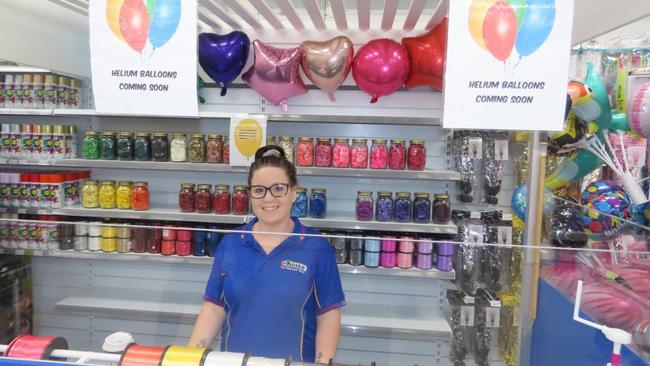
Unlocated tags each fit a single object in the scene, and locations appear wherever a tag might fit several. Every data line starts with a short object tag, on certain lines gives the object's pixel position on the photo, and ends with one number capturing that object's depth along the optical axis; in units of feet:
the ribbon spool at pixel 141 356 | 2.64
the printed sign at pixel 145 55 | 4.55
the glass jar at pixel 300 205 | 9.54
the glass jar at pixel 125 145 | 9.88
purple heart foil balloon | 8.45
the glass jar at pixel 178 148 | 9.77
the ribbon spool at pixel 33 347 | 2.69
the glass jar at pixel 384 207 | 9.36
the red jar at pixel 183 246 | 9.18
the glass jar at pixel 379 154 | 9.27
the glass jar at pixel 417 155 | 9.25
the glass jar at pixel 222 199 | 9.68
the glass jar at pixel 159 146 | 9.82
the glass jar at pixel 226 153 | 9.68
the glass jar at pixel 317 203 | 9.49
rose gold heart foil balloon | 8.33
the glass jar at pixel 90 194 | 10.10
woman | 4.82
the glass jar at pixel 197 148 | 9.68
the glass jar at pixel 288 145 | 9.44
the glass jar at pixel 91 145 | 9.95
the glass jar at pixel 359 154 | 9.26
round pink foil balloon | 8.36
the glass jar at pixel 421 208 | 9.36
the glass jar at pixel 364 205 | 9.44
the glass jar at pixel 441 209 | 9.29
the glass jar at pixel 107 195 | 10.00
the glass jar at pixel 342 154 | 9.31
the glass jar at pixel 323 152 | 9.35
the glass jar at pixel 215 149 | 9.64
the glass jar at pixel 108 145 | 9.93
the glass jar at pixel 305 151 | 9.37
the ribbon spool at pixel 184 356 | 2.60
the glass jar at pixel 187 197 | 9.78
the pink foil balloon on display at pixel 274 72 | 8.57
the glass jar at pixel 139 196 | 9.95
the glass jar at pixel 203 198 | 9.71
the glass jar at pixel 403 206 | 9.33
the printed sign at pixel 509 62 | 4.21
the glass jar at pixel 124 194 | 9.98
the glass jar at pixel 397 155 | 9.29
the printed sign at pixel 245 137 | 9.16
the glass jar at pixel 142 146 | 9.85
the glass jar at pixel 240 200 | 9.64
